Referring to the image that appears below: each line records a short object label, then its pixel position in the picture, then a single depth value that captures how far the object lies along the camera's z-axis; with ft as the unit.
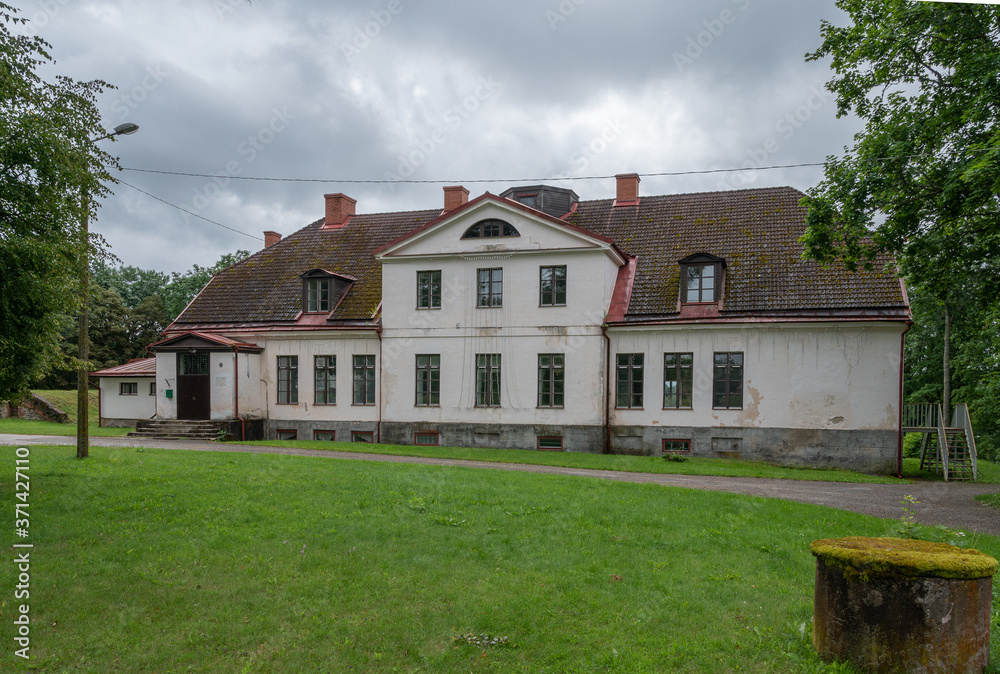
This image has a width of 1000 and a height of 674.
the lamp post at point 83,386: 43.65
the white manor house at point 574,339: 69.46
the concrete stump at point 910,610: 16.80
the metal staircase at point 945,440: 65.36
